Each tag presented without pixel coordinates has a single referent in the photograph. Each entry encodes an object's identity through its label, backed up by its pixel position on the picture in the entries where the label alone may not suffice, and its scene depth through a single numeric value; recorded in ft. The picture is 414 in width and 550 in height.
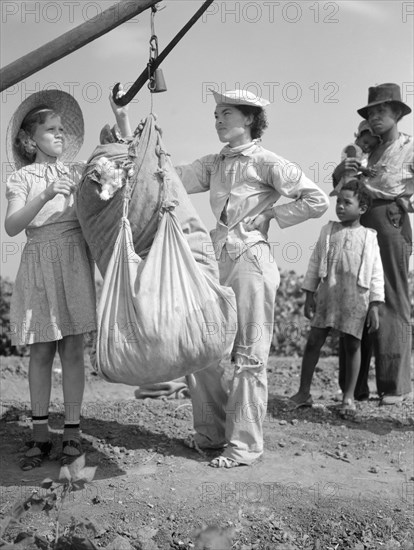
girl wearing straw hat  13.94
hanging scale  12.37
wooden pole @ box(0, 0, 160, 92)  9.52
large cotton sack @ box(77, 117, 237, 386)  11.40
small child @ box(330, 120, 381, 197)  20.31
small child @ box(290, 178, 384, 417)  19.57
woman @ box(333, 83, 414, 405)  20.52
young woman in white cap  14.66
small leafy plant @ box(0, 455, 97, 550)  8.14
